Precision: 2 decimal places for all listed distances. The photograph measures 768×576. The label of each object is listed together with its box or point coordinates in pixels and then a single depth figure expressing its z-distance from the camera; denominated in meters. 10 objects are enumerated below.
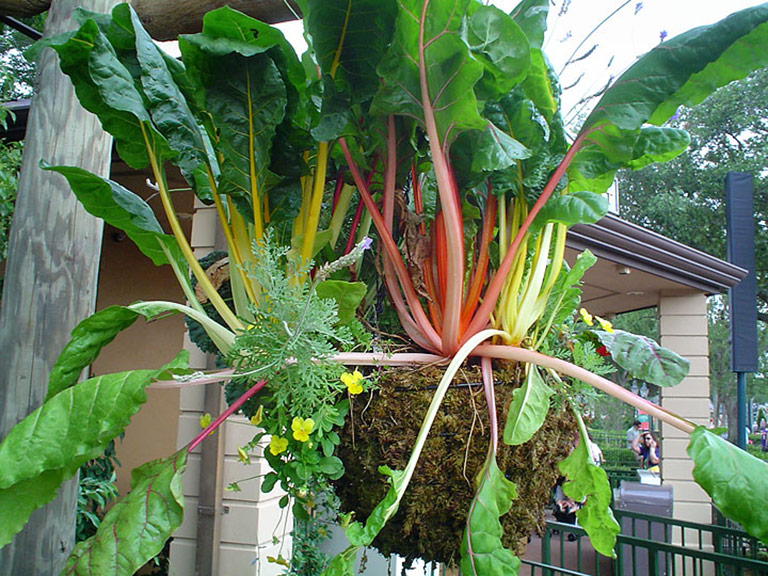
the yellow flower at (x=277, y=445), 0.79
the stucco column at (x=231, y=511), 2.32
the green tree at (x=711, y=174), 15.91
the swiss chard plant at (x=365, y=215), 0.66
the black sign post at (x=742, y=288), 4.61
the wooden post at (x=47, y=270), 1.13
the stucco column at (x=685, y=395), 4.56
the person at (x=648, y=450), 10.38
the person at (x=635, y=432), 13.54
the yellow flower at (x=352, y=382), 0.73
